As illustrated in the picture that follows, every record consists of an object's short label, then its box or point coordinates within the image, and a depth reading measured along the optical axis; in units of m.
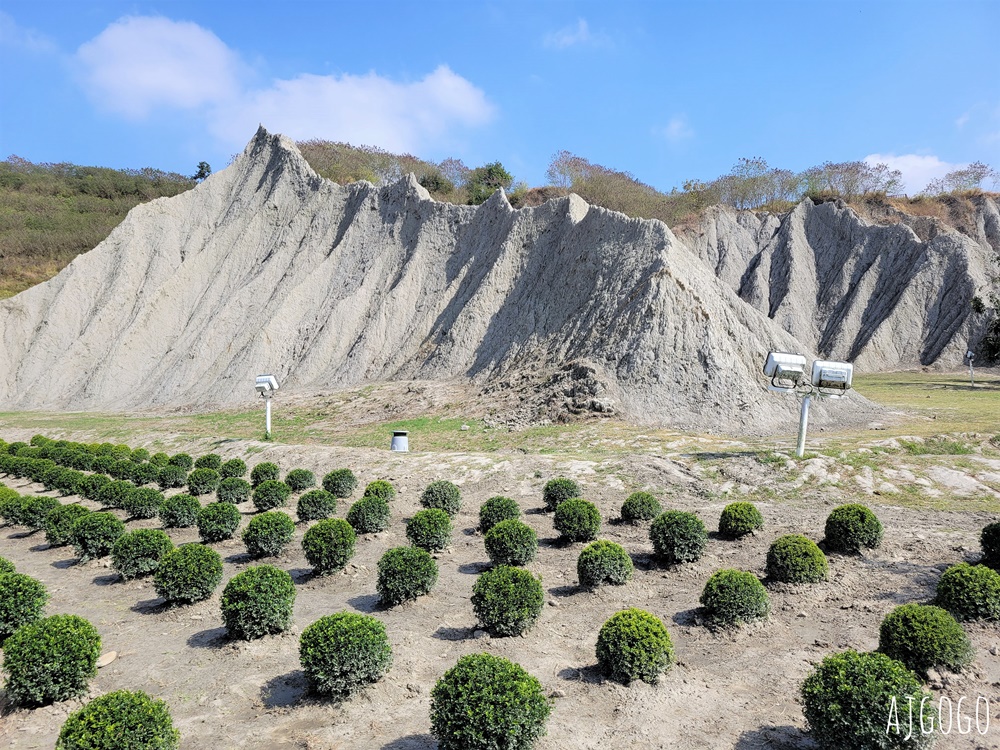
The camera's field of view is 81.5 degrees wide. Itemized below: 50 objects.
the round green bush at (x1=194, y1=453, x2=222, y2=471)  19.86
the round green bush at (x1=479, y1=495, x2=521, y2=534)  13.35
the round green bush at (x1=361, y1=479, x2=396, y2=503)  15.23
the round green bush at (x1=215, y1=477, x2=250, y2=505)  16.78
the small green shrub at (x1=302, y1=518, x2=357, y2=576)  11.14
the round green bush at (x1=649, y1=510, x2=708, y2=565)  10.99
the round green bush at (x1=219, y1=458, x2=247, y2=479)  19.02
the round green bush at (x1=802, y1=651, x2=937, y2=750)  5.37
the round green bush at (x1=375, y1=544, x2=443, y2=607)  9.65
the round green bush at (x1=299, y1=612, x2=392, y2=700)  6.70
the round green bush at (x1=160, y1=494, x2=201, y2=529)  14.97
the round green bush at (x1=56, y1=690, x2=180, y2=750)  5.12
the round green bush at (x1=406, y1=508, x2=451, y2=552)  12.27
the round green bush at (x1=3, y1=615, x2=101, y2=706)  6.58
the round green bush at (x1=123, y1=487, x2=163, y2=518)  15.72
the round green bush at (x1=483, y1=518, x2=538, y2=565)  11.13
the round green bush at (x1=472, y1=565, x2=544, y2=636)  8.42
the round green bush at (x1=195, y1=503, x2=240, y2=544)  13.51
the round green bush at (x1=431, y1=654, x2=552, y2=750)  5.45
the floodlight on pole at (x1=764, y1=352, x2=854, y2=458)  16.12
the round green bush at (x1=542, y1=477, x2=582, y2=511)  14.75
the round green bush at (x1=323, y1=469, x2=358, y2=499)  16.58
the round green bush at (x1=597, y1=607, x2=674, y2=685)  7.07
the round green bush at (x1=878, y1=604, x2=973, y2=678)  7.02
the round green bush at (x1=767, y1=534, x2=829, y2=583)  9.85
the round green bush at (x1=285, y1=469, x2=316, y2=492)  17.66
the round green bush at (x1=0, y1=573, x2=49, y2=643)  8.52
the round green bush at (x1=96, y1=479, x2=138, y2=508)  16.83
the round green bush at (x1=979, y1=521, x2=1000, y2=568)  10.15
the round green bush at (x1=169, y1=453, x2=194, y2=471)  20.45
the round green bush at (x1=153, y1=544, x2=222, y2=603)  9.66
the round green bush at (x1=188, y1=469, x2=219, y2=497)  17.92
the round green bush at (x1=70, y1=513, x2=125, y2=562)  12.42
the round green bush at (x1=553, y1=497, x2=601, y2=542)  12.58
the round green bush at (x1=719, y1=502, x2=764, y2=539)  12.26
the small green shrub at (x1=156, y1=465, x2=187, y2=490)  18.83
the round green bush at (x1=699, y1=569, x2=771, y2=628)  8.53
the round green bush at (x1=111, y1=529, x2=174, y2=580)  11.14
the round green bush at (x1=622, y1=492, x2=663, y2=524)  13.56
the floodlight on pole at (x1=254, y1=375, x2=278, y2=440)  23.02
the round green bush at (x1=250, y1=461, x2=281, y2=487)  18.10
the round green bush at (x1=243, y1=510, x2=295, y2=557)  12.17
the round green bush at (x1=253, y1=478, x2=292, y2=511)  15.82
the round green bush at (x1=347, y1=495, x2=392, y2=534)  13.44
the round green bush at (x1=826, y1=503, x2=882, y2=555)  10.98
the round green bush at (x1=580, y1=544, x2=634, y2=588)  10.13
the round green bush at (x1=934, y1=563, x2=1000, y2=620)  8.31
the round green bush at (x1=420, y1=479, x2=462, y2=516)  14.91
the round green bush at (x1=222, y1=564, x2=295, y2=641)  8.26
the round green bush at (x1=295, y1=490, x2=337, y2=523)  14.61
